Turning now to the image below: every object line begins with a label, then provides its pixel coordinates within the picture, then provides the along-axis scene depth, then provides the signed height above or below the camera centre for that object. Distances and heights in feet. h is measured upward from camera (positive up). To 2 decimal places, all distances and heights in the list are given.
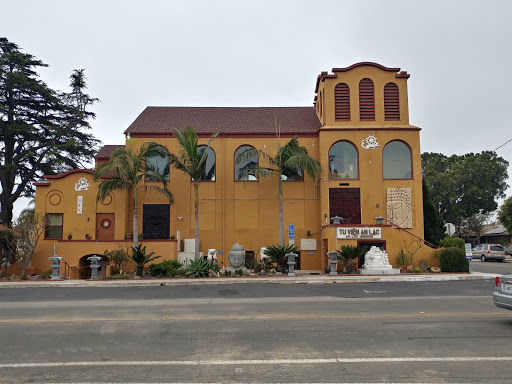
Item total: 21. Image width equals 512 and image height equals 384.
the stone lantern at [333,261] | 76.23 -3.21
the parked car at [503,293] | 30.30 -3.50
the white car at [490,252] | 134.72 -3.16
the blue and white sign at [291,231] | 86.21 +2.09
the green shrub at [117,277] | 71.51 -5.43
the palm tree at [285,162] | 80.02 +14.17
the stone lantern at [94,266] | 73.00 -3.76
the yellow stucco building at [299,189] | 87.04 +10.36
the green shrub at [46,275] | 74.49 -5.31
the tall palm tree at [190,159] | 76.13 +14.09
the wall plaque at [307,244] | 88.17 -0.49
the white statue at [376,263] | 74.28 -3.59
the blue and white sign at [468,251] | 73.05 -1.52
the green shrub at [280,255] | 75.77 -2.15
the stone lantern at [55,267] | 72.23 -3.86
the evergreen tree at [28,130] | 110.01 +27.88
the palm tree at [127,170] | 76.64 +12.34
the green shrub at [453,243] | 85.46 -0.26
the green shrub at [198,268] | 71.31 -4.05
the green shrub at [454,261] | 74.43 -3.18
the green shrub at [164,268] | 73.00 -4.18
